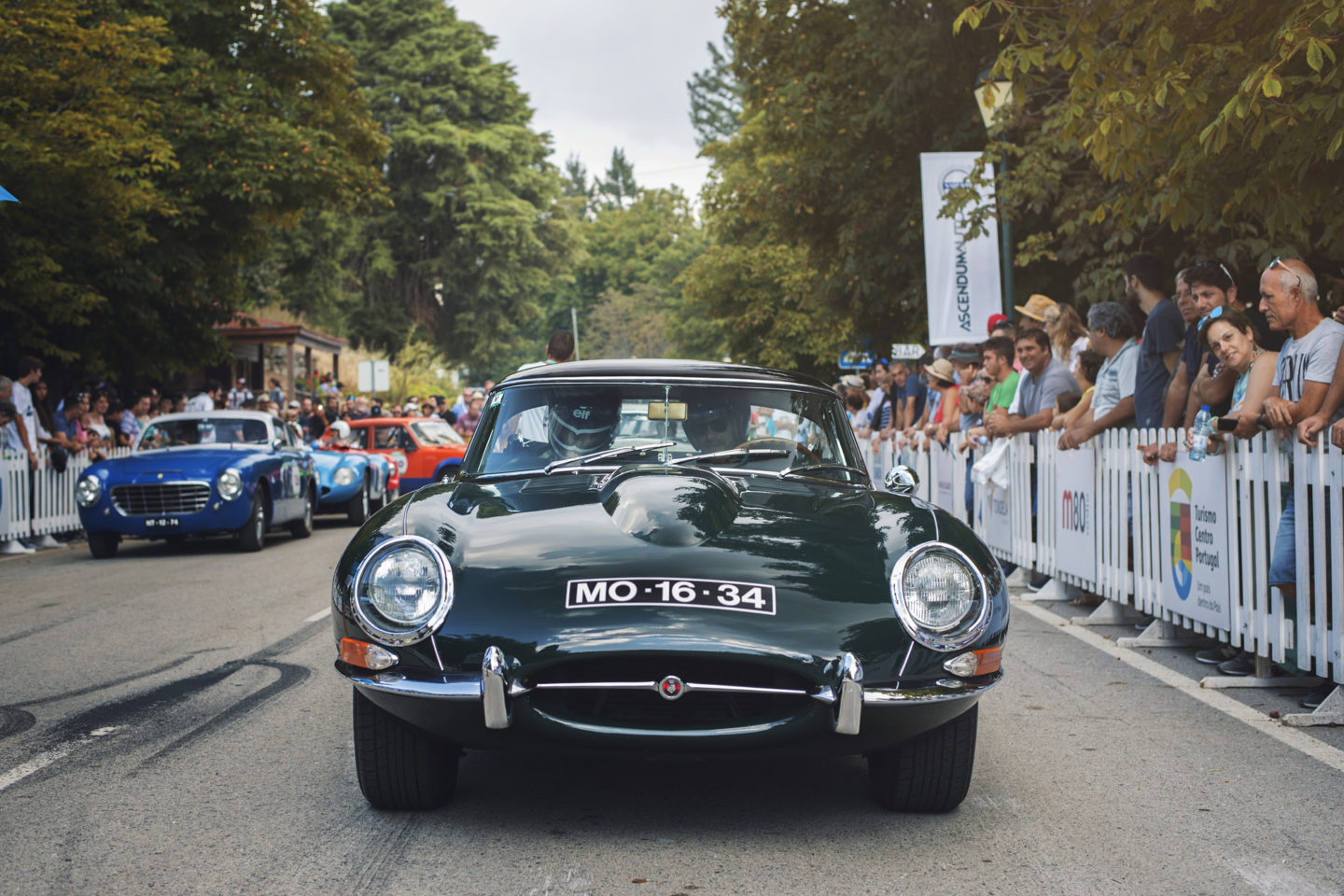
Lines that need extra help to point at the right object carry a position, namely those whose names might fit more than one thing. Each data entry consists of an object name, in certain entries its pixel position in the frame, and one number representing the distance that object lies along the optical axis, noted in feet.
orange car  72.23
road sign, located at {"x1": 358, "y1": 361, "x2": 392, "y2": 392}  126.00
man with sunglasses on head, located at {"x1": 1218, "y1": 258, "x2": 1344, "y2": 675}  20.02
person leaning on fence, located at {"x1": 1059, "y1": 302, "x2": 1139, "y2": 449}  29.35
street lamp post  46.63
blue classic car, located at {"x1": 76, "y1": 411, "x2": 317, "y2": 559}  43.88
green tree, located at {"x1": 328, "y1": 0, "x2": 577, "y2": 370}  166.20
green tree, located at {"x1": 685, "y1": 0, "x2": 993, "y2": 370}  60.13
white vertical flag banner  51.65
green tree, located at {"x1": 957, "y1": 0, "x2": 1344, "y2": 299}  22.30
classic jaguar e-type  12.01
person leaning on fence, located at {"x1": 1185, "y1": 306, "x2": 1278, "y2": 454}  22.41
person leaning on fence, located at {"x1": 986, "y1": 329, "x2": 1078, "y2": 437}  33.37
